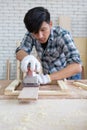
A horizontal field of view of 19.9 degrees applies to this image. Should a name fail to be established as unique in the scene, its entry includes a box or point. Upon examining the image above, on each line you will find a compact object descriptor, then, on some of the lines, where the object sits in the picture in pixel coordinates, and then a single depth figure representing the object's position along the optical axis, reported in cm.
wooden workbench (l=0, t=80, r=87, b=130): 108
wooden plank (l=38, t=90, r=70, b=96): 154
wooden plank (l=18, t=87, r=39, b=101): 136
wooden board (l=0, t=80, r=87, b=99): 150
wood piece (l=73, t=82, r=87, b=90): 187
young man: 209
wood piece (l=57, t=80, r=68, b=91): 173
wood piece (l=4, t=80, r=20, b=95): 157
